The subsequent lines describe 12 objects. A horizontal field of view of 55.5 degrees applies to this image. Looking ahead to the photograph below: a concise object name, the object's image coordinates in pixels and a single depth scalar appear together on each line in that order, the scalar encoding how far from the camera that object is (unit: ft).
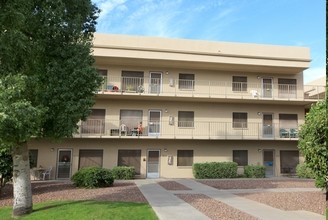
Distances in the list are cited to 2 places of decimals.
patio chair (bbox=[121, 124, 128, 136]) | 74.94
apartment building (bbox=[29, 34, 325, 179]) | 75.15
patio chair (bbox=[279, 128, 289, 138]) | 81.10
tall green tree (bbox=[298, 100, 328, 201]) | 31.53
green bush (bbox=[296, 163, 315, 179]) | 73.92
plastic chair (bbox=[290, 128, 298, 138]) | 80.79
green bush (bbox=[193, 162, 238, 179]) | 74.18
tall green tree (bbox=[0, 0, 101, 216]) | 32.76
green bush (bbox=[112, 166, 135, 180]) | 70.64
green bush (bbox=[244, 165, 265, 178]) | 75.87
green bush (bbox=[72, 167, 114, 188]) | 52.90
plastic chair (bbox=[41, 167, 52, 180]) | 71.65
